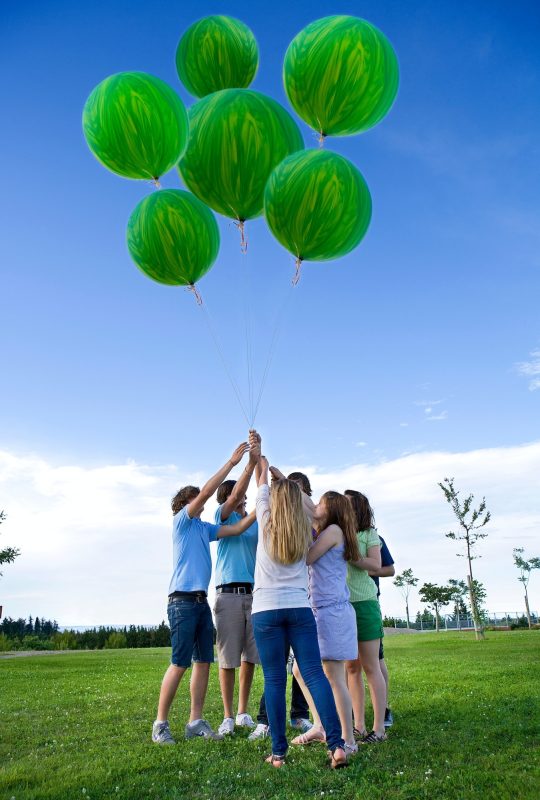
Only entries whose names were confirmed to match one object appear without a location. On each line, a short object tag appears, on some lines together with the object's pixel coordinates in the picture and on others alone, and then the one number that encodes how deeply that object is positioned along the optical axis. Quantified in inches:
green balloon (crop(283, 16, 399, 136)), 207.0
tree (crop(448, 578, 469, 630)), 2240.4
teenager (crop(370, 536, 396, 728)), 210.4
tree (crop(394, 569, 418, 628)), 2270.4
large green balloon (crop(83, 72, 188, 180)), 209.3
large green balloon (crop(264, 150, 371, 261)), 196.7
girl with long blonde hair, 166.1
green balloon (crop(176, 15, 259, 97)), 239.5
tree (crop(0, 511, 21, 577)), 1080.1
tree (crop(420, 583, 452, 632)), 2273.6
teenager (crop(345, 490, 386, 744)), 195.0
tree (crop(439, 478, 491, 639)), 1064.2
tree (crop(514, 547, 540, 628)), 2148.1
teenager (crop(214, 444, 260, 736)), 219.5
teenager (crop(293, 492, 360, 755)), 179.9
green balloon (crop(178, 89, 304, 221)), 202.7
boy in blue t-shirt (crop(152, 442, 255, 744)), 204.2
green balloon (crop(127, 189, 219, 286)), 219.1
